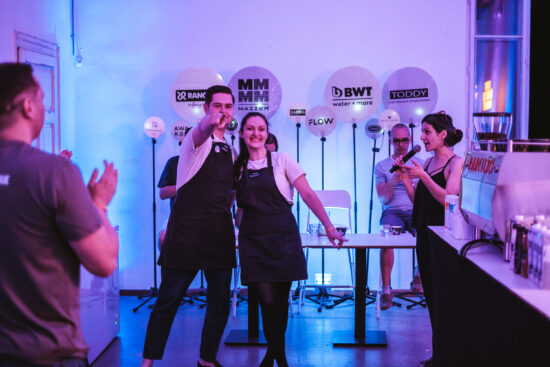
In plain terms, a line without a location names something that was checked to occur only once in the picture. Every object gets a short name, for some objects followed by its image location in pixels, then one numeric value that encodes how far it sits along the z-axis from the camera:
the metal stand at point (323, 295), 5.34
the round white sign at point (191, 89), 5.40
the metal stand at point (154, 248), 5.59
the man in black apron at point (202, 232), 3.17
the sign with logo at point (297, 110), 5.51
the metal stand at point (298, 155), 5.74
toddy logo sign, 5.47
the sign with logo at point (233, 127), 5.44
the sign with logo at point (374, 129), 5.61
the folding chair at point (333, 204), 5.36
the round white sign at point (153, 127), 5.41
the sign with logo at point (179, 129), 5.48
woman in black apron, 3.14
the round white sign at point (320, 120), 5.50
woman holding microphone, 3.43
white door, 4.88
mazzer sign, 5.50
